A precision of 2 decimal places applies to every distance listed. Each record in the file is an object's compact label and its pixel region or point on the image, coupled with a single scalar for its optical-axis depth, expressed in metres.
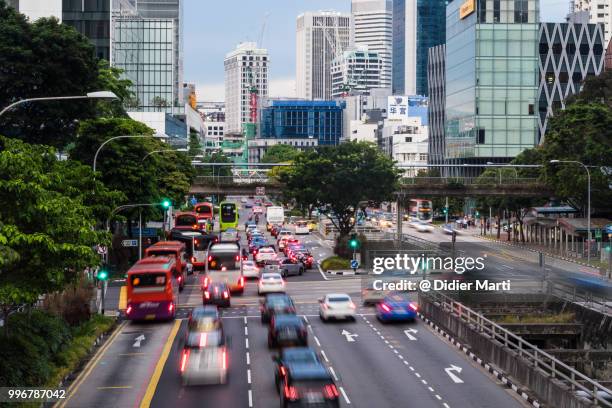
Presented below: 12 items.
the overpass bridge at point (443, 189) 107.19
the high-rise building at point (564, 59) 169.75
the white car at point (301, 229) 143.88
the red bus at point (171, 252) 69.54
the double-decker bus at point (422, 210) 187.62
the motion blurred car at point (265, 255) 89.00
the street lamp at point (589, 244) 87.66
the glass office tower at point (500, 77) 155.75
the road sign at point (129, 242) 72.02
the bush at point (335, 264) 89.56
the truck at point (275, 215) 146.12
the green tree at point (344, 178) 97.44
